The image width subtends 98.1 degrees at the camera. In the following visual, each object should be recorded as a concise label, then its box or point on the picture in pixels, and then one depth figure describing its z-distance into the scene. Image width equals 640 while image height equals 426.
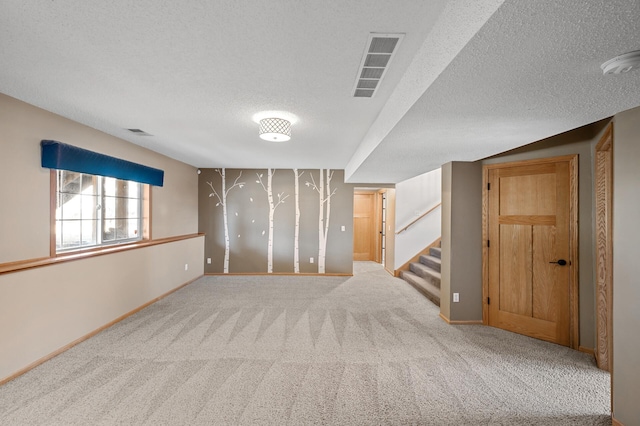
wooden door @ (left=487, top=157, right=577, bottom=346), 3.01
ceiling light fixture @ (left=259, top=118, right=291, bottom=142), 2.68
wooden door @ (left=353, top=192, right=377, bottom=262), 8.25
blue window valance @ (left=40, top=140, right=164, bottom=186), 2.69
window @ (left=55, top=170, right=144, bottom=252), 3.07
